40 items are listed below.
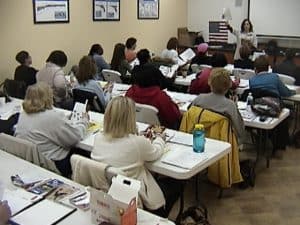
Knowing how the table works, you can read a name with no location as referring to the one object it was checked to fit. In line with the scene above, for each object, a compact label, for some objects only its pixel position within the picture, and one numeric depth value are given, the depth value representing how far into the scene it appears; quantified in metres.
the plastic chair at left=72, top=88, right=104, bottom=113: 4.39
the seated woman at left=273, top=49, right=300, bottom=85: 5.82
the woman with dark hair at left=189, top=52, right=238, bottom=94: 4.77
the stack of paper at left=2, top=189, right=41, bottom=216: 2.06
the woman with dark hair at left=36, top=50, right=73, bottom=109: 4.88
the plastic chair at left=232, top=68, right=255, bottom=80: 5.83
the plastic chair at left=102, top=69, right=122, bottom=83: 6.14
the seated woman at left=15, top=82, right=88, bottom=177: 3.02
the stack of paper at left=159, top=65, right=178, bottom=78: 6.03
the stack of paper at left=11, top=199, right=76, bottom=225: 1.93
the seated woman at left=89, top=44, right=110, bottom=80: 6.61
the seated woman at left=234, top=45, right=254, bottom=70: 6.13
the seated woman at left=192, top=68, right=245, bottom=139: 3.57
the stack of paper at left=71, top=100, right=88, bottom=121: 3.34
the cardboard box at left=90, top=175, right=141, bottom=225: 1.79
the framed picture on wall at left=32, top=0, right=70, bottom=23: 6.51
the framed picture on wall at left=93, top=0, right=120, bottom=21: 7.47
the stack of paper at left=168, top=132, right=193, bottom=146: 3.07
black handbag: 4.03
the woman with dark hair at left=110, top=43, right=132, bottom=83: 6.70
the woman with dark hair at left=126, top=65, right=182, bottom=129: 3.82
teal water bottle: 2.87
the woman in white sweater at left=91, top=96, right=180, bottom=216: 2.50
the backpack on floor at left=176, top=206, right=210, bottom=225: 2.87
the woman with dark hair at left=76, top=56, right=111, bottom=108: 4.38
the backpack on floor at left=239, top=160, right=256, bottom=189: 4.05
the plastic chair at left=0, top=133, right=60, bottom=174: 2.72
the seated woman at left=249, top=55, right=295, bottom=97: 4.66
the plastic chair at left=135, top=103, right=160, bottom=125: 3.69
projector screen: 8.48
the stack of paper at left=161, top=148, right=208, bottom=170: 2.65
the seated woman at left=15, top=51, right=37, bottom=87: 5.60
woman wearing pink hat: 6.82
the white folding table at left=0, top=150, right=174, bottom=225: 1.94
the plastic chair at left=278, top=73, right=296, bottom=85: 5.59
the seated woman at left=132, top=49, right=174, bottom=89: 5.64
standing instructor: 7.71
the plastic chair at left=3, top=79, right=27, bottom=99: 5.07
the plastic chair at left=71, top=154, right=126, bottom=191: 2.30
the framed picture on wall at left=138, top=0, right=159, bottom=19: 8.42
